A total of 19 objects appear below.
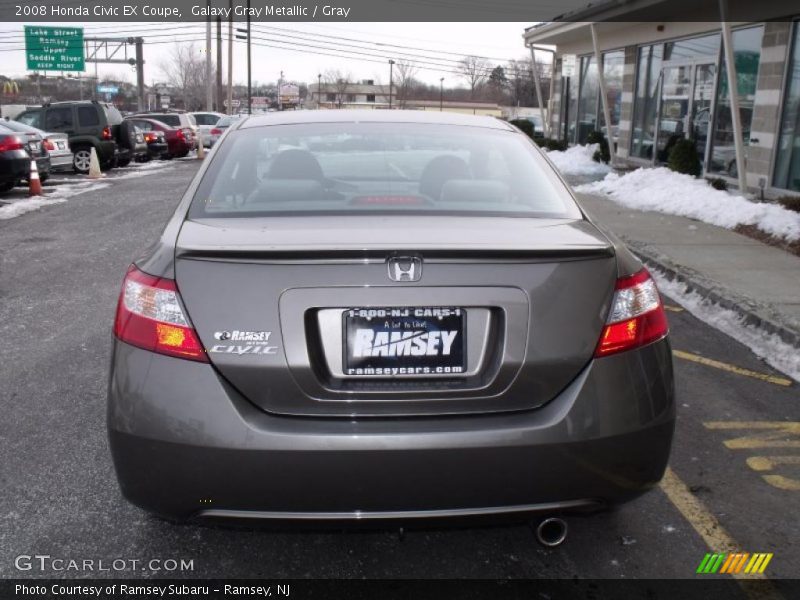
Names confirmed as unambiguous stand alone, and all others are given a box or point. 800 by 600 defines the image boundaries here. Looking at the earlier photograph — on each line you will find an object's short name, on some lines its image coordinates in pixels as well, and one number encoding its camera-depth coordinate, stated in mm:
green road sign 45625
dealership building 12141
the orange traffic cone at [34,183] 14752
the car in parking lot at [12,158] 14078
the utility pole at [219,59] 50225
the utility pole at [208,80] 48906
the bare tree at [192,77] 99312
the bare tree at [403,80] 89825
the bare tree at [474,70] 96438
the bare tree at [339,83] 103388
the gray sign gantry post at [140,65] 52531
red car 27250
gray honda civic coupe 2281
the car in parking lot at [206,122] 33594
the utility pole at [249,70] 53588
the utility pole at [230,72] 49250
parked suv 20781
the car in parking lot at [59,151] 17781
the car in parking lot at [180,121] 29447
